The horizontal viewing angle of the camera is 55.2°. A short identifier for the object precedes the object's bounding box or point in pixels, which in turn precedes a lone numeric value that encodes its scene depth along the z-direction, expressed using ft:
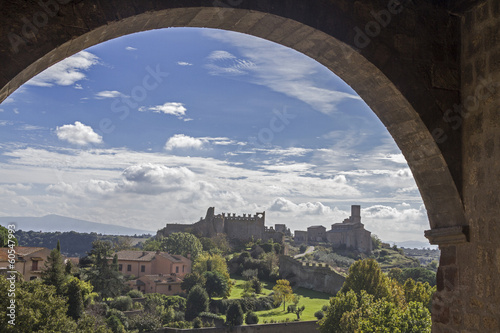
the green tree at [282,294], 128.67
